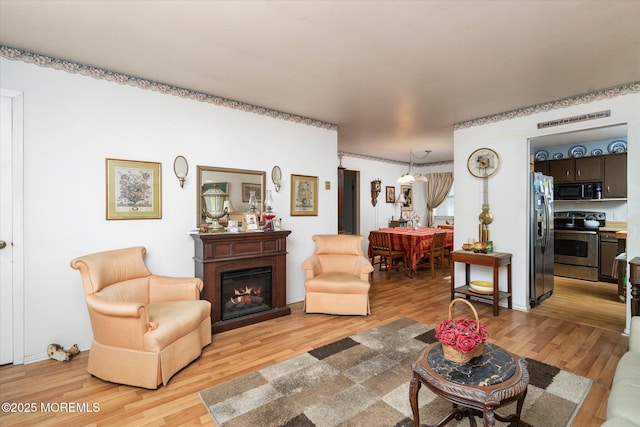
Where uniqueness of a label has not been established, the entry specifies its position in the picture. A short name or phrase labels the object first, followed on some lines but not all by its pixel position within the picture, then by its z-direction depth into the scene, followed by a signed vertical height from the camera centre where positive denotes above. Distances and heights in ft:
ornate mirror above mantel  11.44 +1.14
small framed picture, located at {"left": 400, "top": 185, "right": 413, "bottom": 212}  27.48 +1.43
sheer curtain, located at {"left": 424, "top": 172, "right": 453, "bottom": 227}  26.66 +2.06
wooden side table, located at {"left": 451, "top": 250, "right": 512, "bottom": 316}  12.25 -2.15
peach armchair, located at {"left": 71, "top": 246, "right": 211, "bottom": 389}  7.20 -2.75
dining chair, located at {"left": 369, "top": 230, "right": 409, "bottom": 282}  18.57 -2.35
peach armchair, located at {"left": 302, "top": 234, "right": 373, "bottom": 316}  11.81 -2.55
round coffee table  4.62 -2.68
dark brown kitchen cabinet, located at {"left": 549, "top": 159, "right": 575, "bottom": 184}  18.85 +2.61
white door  8.27 -0.31
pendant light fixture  20.11 +2.35
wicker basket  5.29 -2.46
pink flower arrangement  5.15 -2.10
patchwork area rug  6.17 -4.09
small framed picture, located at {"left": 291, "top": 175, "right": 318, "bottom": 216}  14.07 +0.86
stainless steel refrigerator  13.17 -1.18
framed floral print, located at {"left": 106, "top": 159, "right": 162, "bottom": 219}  9.66 +0.82
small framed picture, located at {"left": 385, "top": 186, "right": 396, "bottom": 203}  26.21 +1.63
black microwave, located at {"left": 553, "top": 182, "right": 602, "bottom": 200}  17.92 +1.26
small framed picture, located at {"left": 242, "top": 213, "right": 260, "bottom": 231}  11.76 -0.35
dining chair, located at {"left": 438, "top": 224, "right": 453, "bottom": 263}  20.87 -2.56
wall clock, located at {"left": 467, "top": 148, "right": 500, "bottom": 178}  13.82 +2.29
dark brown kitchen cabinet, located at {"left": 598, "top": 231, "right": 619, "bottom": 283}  16.87 -2.35
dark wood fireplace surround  10.48 -1.71
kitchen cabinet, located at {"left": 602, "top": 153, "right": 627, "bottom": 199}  17.07 +1.98
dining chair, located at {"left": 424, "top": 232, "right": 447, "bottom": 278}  18.53 -2.23
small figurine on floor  8.56 -3.85
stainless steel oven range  17.62 -1.90
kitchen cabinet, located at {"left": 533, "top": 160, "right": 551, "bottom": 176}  19.98 +2.99
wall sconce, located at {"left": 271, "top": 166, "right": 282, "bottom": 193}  13.30 +1.59
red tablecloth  17.81 -1.74
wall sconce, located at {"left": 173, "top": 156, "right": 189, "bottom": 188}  10.82 +1.63
